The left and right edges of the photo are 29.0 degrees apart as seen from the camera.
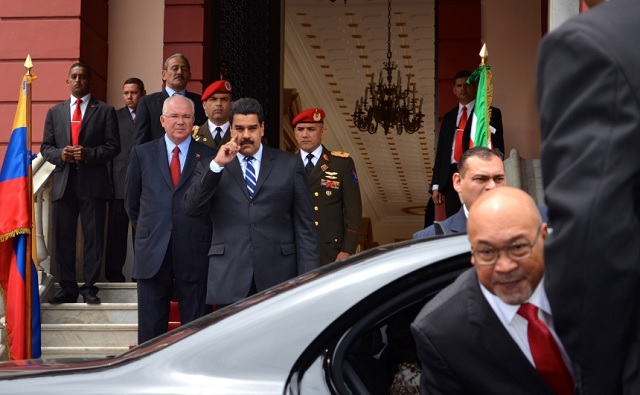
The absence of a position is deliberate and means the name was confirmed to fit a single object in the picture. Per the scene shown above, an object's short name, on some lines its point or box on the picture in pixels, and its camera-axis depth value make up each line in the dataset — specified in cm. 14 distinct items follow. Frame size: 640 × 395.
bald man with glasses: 256
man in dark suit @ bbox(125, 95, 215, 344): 762
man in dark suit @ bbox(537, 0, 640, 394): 199
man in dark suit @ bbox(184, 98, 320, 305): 684
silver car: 297
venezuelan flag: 877
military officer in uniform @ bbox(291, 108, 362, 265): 922
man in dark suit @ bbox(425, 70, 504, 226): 1087
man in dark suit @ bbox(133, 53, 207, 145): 970
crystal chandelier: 2133
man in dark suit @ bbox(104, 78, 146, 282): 1075
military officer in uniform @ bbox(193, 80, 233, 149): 900
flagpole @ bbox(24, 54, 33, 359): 876
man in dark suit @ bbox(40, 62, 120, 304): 1012
